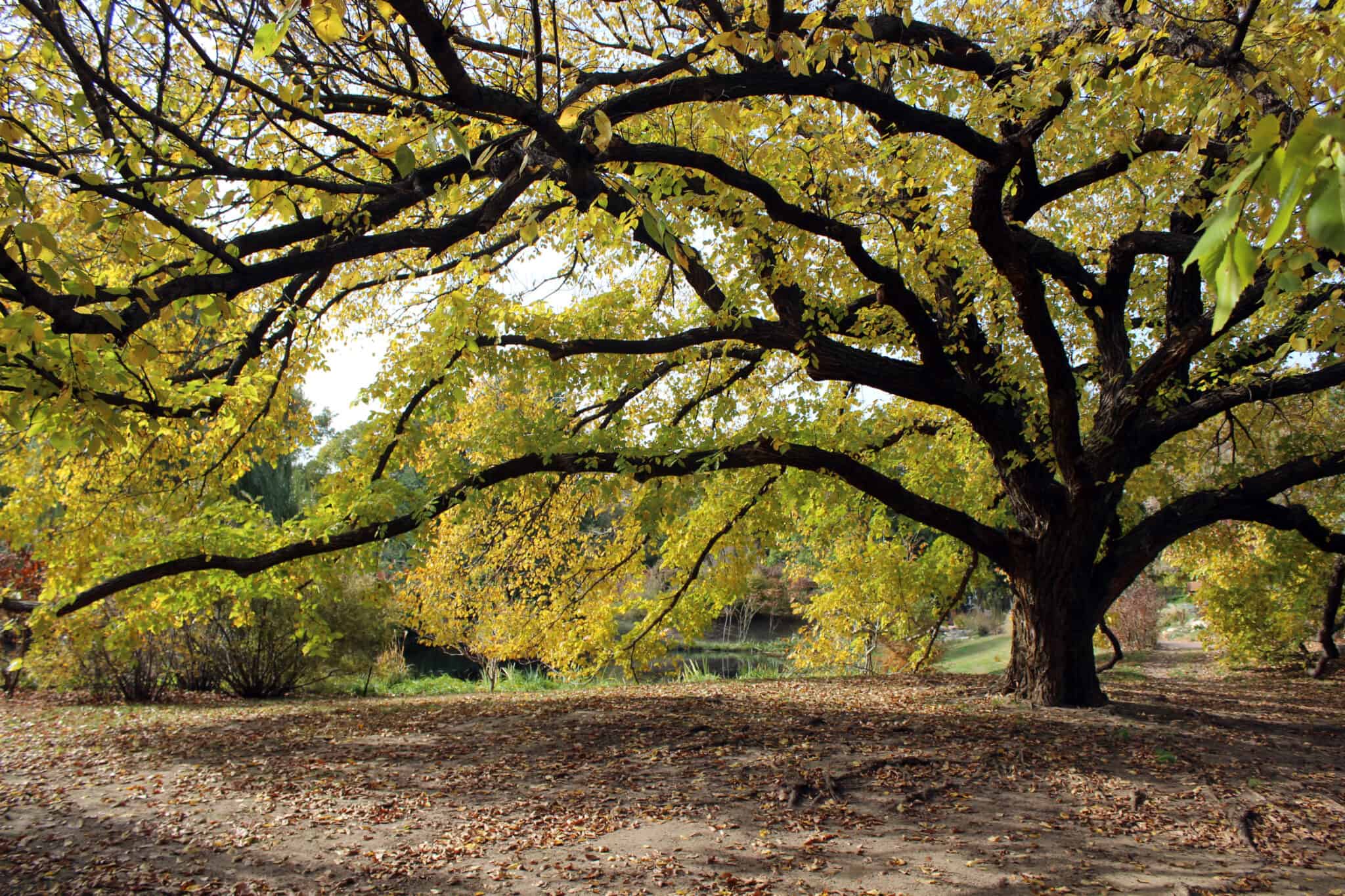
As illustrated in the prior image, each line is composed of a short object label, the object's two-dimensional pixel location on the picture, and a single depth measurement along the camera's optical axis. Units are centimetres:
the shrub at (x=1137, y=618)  1761
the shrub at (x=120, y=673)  1023
